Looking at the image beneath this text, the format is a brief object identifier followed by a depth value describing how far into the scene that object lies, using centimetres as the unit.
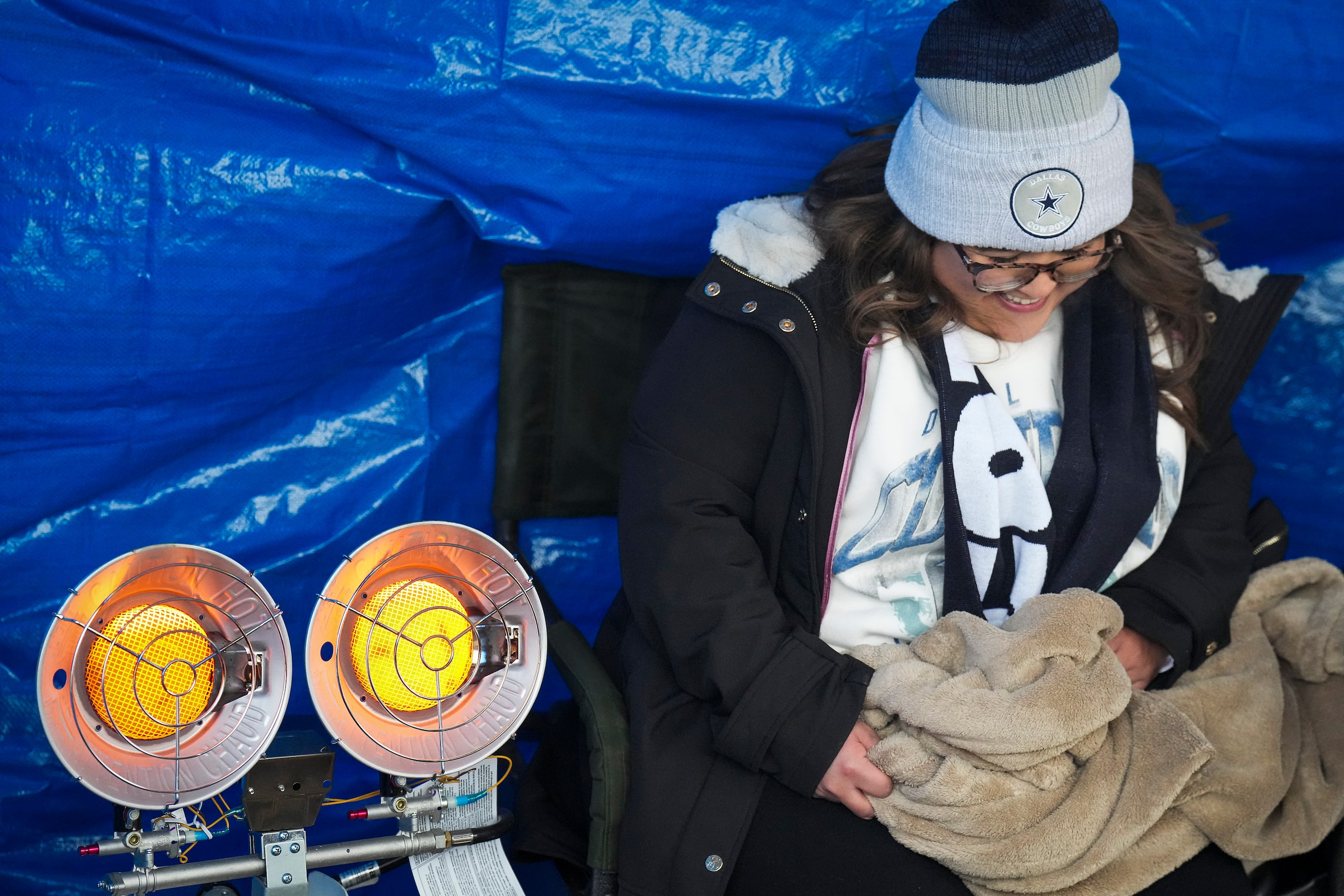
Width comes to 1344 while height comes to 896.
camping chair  195
